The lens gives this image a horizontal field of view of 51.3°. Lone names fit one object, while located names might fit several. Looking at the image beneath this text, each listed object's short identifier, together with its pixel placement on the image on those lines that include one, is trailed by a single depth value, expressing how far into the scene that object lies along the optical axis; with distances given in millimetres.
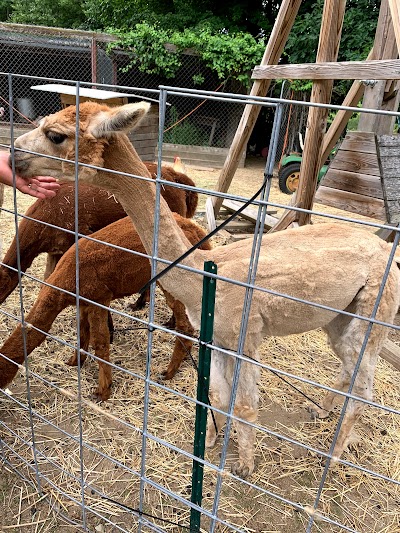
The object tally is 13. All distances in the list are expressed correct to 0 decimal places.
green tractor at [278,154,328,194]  8789
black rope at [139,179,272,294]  1059
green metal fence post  1342
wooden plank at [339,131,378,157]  3494
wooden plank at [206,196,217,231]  5684
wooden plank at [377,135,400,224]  3453
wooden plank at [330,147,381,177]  3551
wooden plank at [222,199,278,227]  5449
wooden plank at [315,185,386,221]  3635
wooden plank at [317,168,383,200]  3606
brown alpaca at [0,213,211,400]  2570
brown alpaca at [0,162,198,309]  3293
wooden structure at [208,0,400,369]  2920
